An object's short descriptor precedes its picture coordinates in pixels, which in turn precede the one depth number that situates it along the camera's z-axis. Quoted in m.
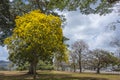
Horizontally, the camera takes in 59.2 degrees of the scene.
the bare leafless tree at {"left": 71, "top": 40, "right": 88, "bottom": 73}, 22.46
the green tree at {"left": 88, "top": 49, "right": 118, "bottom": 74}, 21.70
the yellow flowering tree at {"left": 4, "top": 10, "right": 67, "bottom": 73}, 10.09
